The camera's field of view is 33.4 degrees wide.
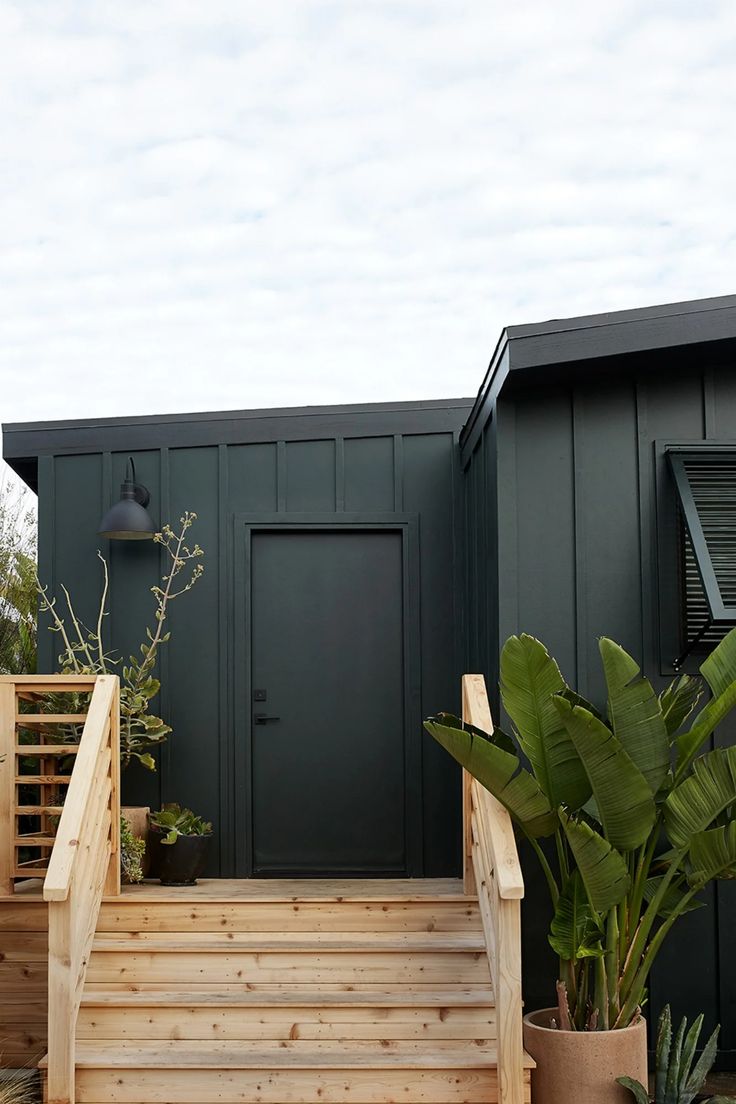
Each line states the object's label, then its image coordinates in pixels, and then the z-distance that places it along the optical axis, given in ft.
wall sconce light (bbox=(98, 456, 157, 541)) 21.11
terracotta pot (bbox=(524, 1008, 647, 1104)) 13.65
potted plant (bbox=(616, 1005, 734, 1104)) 13.99
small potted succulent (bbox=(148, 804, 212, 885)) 18.75
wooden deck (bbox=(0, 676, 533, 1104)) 13.85
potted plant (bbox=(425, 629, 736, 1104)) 13.39
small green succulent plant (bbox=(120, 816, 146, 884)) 18.20
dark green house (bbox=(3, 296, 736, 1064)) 21.66
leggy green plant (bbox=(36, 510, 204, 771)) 20.06
